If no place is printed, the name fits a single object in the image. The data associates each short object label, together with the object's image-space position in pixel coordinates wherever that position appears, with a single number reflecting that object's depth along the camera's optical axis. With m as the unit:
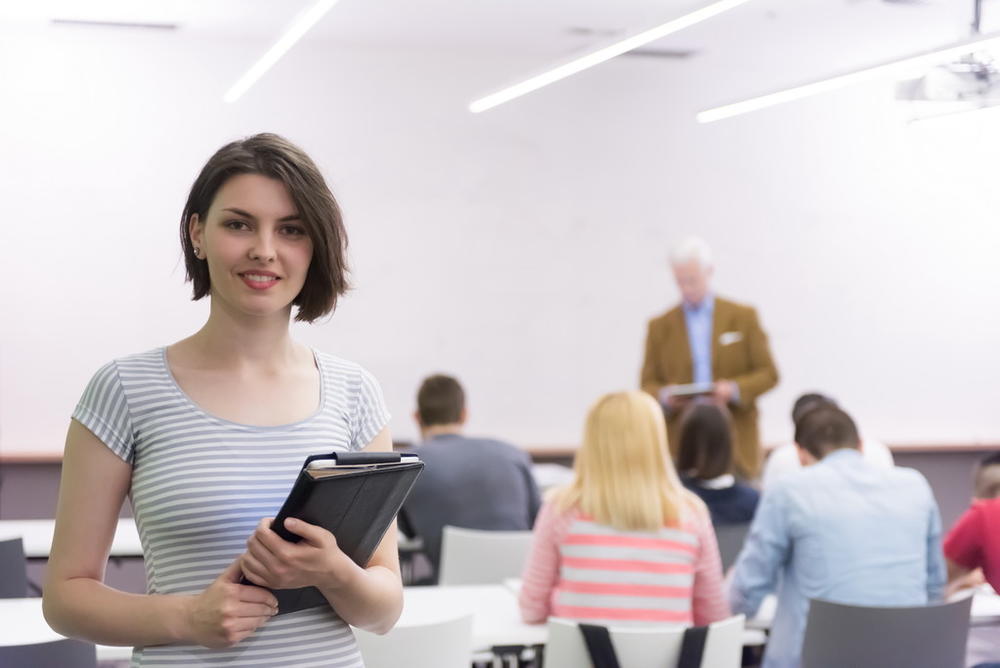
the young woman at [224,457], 1.38
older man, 6.04
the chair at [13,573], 3.02
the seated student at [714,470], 4.09
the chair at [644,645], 2.66
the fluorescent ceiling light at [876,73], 3.17
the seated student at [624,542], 3.01
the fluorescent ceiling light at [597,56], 3.88
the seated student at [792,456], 4.57
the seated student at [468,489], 4.24
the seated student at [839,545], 3.15
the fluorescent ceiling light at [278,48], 4.29
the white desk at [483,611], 2.88
